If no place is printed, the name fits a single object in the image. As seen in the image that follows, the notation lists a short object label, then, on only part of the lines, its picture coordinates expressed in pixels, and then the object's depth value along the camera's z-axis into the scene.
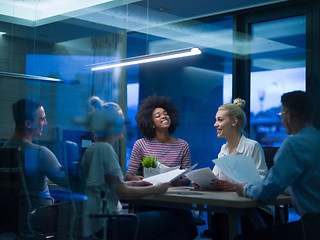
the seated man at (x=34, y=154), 2.43
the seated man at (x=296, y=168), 2.05
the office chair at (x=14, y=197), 2.50
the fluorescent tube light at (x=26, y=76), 2.48
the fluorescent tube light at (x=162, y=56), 3.55
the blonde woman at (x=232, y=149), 2.77
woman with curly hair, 3.59
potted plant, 2.90
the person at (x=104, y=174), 1.99
